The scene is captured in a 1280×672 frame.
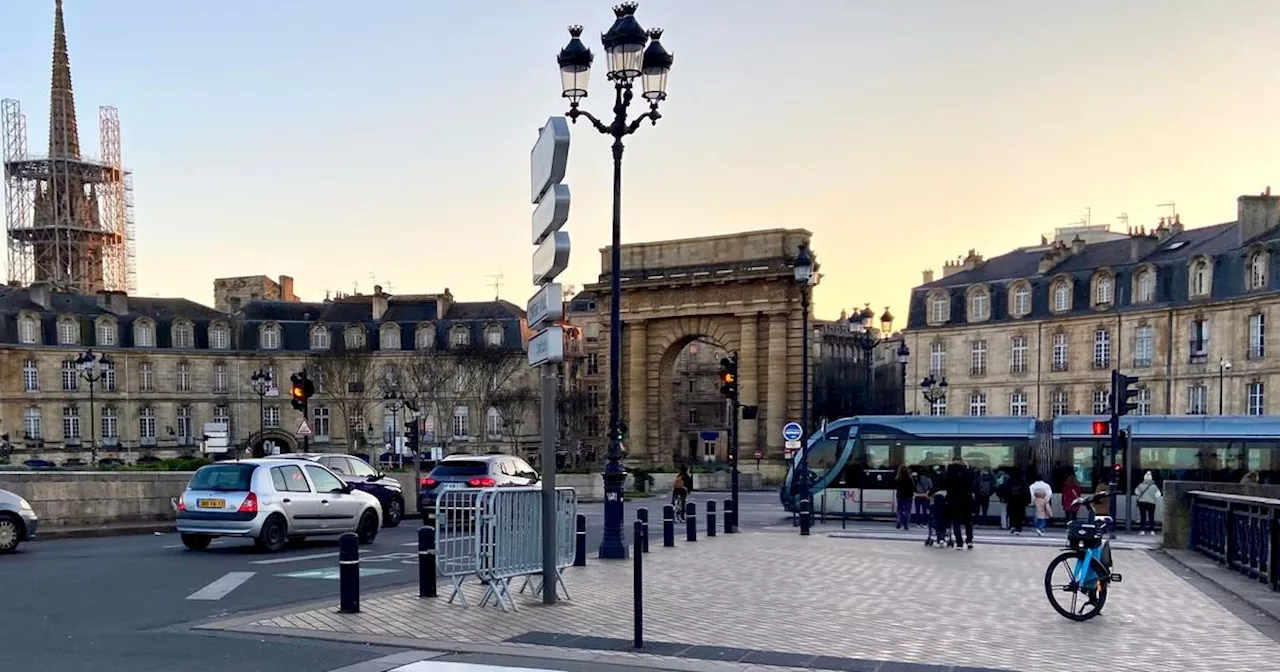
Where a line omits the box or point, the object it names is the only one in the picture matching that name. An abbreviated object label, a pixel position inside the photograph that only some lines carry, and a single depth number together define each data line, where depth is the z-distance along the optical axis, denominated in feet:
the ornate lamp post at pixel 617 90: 51.55
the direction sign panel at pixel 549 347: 35.01
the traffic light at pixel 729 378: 82.48
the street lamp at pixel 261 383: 133.08
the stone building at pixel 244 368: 222.89
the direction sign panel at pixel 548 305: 34.88
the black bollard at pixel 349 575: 34.14
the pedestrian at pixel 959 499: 64.85
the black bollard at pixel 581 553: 49.78
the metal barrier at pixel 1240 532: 41.78
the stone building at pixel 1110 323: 169.07
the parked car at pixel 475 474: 76.79
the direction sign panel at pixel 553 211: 34.91
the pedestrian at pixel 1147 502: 85.97
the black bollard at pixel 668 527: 61.21
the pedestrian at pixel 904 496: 85.51
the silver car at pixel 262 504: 52.31
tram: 88.53
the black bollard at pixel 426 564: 37.99
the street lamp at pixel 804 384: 79.77
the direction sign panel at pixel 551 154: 34.60
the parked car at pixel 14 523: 51.60
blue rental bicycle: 35.24
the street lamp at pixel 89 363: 149.80
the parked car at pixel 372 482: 77.61
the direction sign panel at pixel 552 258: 34.91
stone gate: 180.04
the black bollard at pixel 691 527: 65.87
